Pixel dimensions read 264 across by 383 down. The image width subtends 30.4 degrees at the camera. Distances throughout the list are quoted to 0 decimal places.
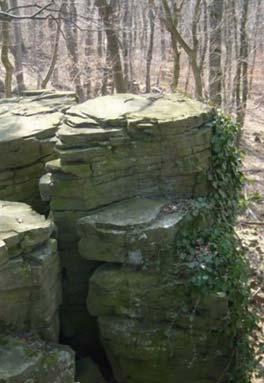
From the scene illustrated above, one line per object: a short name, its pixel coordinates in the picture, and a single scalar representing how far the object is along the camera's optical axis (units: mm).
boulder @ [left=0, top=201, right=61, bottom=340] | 4699
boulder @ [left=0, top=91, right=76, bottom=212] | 6477
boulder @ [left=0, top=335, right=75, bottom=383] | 4305
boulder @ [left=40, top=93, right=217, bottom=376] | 5453
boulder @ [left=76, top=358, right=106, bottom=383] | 5730
